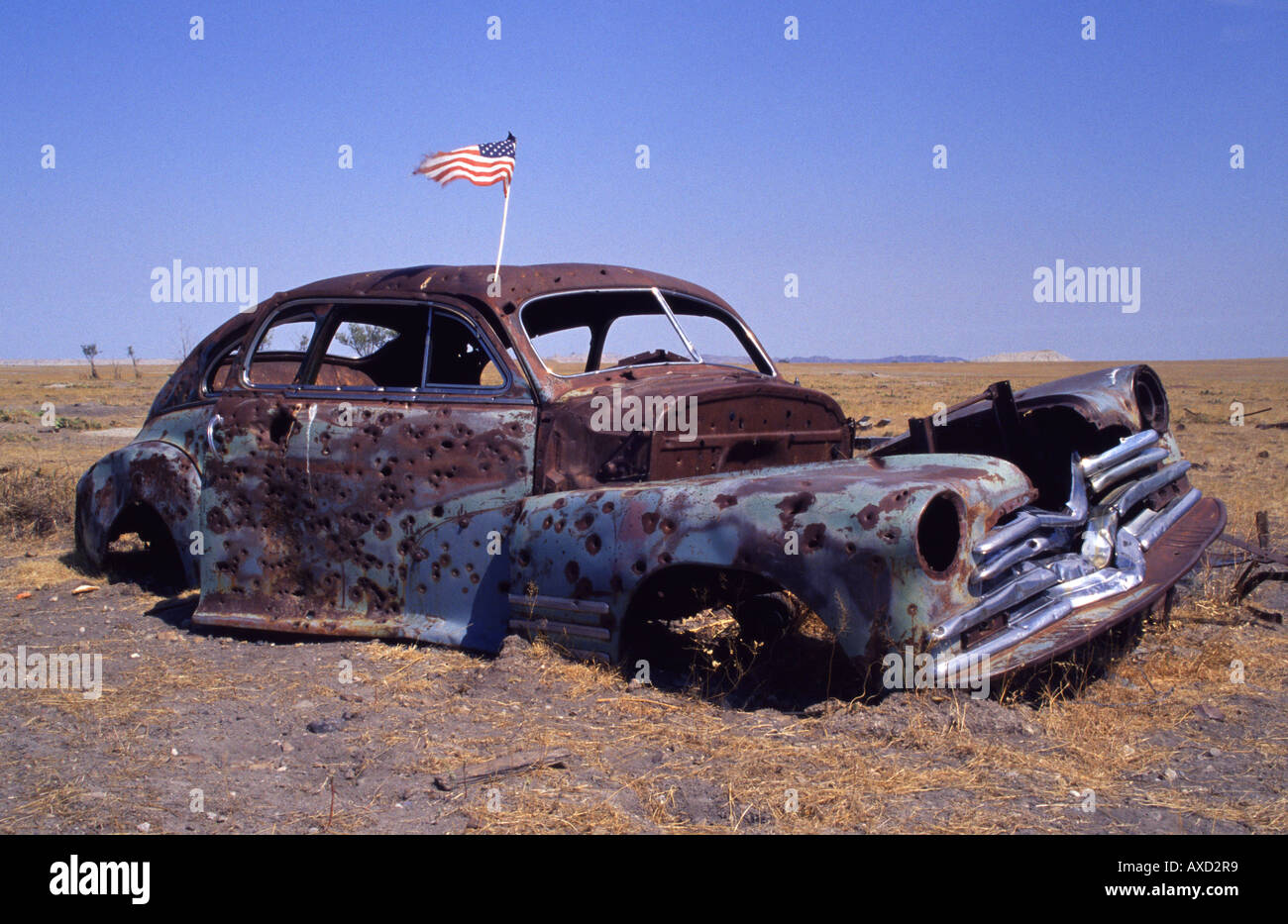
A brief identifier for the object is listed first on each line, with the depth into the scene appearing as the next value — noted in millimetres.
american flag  5352
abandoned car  3451
